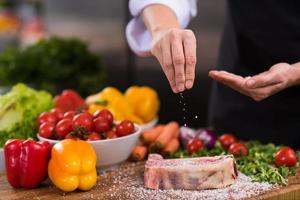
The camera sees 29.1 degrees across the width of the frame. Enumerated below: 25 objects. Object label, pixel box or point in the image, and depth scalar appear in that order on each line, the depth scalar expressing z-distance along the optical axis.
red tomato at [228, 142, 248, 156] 2.19
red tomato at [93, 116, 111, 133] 2.15
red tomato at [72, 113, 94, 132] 2.11
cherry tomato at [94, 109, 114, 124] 2.19
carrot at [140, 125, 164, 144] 2.37
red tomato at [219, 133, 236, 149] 2.29
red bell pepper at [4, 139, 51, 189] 1.92
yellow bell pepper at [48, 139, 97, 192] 1.87
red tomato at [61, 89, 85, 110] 2.56
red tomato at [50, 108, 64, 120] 2.23
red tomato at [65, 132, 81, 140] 2.08
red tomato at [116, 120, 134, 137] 2.18
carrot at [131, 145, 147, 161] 2.23
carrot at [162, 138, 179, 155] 2.29
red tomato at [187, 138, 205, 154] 2.27
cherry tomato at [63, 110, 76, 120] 2.20
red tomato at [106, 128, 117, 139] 2.16
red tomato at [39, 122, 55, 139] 2.15
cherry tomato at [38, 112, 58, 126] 2.20
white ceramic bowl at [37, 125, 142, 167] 2.12
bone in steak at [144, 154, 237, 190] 1.89
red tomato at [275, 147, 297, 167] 2.07
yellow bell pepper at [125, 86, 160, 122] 2.75
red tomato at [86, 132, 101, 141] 2.11
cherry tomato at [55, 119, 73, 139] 2.12
